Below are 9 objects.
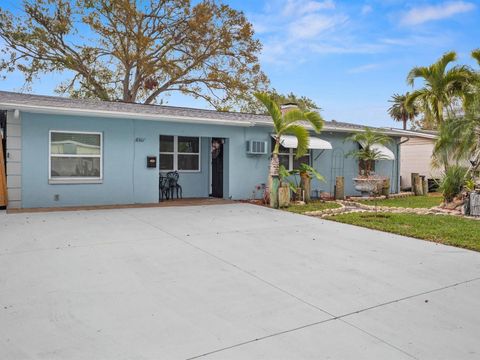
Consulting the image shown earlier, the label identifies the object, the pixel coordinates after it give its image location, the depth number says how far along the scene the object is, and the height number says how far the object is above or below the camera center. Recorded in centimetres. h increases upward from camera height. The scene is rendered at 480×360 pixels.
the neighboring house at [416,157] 2191 +97
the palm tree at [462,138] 1191 +117
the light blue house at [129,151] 1120 +73
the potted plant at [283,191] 1274 -65
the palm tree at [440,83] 1639 +409
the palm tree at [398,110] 4394 +757
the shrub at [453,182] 1238 -30
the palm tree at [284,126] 1260 +160
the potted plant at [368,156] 1592 +74
